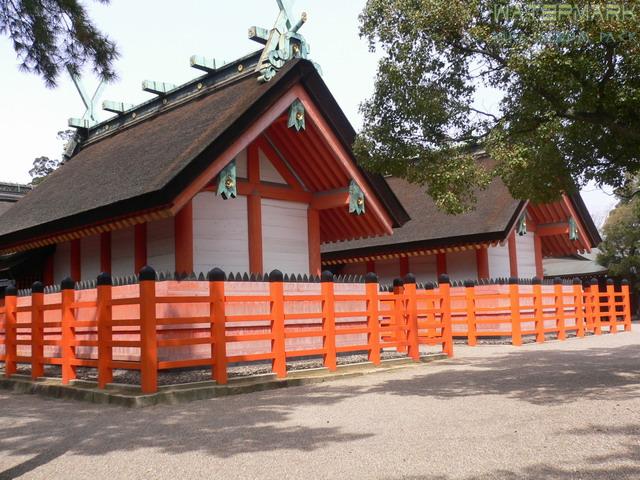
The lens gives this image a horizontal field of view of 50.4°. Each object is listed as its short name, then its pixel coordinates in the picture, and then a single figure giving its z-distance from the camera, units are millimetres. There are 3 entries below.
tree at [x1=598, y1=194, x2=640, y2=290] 30484
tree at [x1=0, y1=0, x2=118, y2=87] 7719
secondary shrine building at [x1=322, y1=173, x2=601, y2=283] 19234
